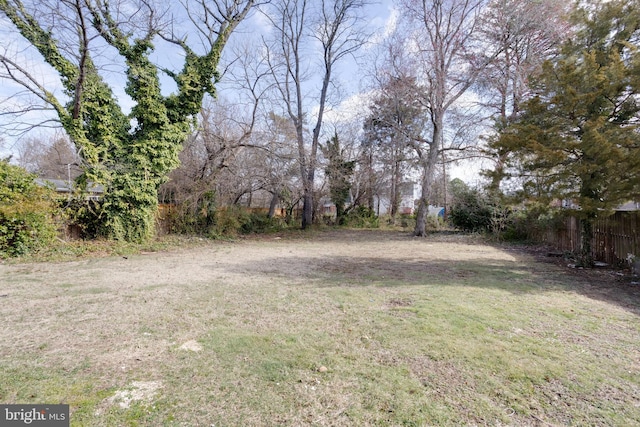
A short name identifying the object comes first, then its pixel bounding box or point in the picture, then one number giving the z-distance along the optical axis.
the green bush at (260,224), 14.78
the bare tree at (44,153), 19.23
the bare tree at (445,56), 13.94
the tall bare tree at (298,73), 17.42
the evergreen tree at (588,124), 5.67
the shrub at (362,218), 20.75
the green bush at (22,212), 7.14
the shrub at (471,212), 14.65
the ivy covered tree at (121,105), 8.33
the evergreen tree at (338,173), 18.31
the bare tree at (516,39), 12.77
